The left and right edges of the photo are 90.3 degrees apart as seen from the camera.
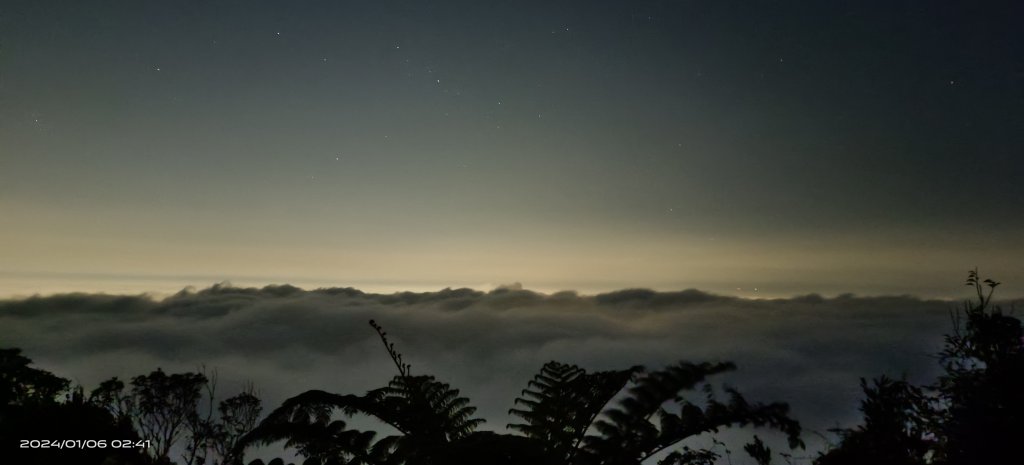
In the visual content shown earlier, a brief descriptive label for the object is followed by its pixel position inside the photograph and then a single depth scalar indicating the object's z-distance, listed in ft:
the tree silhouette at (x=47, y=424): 22.24
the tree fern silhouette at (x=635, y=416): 15.46
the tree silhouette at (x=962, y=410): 17.07
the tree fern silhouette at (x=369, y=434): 18.08
